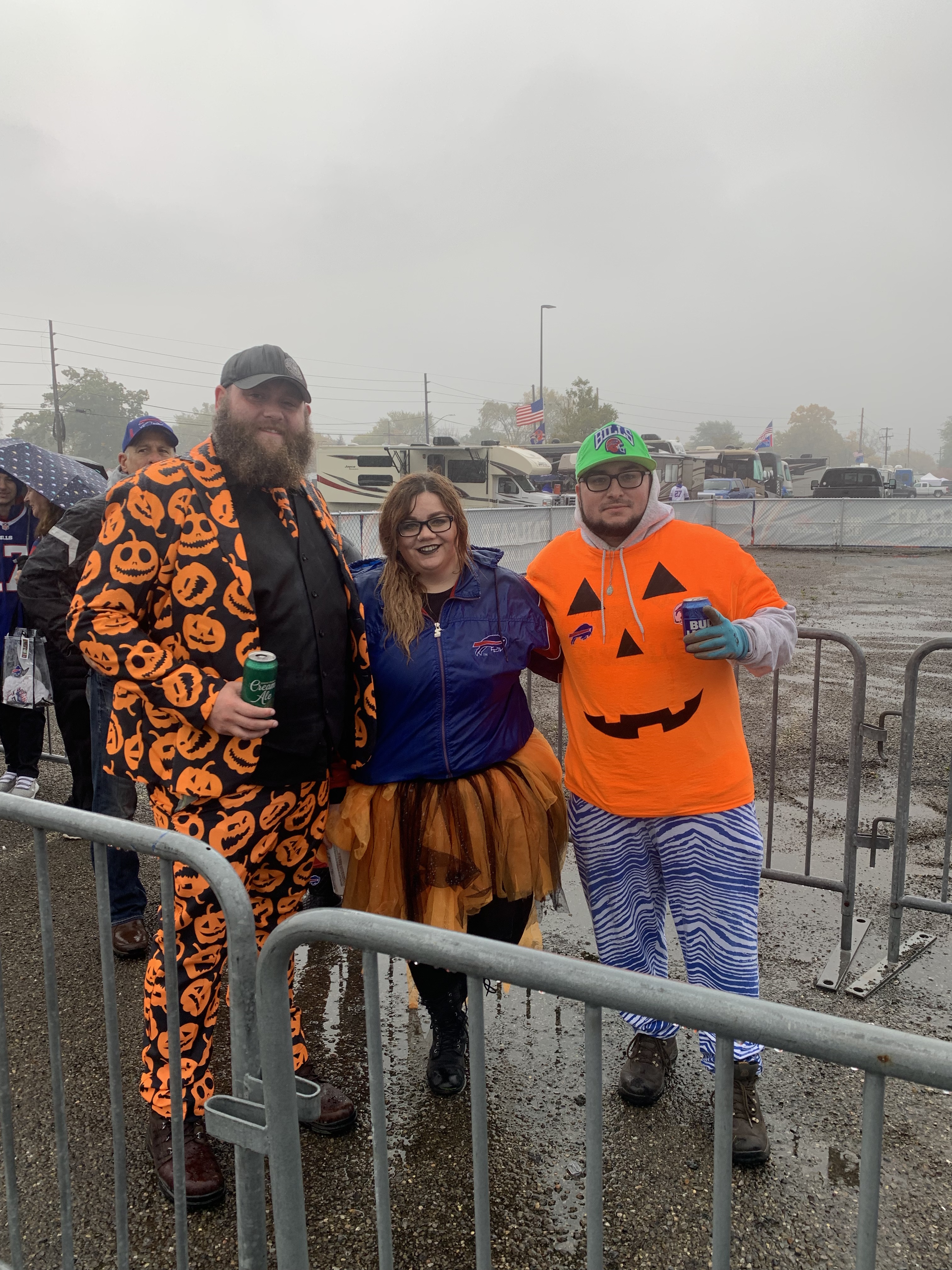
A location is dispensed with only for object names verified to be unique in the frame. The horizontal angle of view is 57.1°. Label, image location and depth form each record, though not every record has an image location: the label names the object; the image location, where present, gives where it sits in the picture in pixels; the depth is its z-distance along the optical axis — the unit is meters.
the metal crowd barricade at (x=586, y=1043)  1.06
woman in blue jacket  2.50
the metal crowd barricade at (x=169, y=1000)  1.51
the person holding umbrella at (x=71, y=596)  3.44
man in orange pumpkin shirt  2.52
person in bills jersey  4.42
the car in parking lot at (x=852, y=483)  30.22
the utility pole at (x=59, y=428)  36.00
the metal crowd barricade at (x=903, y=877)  3.27
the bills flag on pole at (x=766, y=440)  51.59
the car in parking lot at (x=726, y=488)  32.25
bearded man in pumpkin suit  2.15
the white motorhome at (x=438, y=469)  25.03
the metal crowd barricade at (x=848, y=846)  3.33
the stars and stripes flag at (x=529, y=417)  39.03
